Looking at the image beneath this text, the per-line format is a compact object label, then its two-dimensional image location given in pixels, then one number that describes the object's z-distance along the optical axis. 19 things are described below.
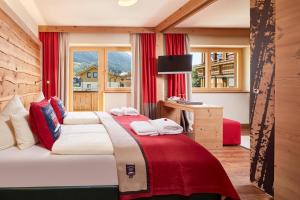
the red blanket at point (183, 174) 1.74
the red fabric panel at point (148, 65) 5.10
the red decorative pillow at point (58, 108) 3.16
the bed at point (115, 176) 1.70
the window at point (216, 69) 5.63
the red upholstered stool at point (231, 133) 4.11
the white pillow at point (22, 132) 1.92
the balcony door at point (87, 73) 5.28
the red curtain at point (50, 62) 4.89
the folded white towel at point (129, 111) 3.66
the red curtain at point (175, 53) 5.16
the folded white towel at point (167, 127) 2.31
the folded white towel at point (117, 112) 3.65
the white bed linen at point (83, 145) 1.82
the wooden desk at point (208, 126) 3.85
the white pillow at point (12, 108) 2.13
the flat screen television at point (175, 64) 4.83
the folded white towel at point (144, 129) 2.28
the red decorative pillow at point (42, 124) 1.95
